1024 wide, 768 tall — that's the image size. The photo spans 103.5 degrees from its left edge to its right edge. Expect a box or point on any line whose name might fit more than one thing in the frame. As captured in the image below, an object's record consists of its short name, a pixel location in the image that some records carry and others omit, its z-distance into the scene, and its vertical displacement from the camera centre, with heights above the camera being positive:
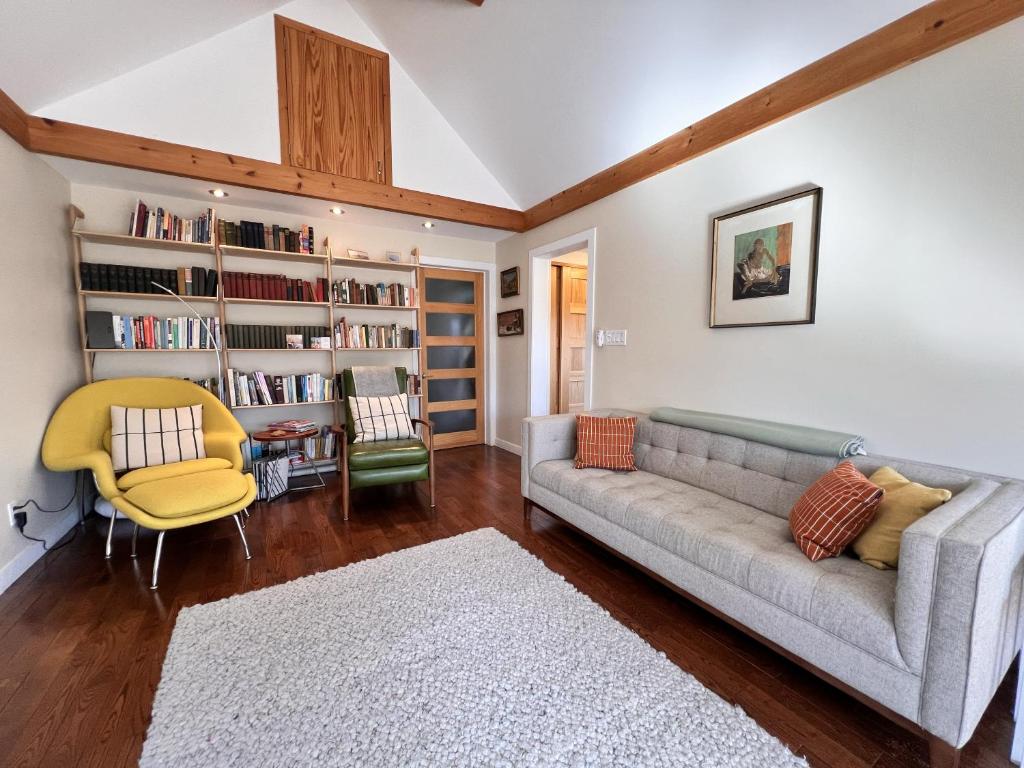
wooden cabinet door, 3.13 +2.02
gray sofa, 1.05 -0.76
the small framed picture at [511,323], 4.34 +0.32
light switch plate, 3.16 +0.10
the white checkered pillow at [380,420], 3.17 -0.54
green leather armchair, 2.82 -0.79
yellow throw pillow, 1.34 -0.57
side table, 3.01 -0.82
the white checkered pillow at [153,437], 2.46 -0.53
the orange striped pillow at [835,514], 1.43 -0.60
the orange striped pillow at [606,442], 2.53 -0.57
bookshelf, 2.88 +0.44
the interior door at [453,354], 4.51 -0.02
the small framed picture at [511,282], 4.37 +0.77
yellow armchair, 2.06 -0.63
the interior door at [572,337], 5.00 +0.19
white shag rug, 1.18 -1.15
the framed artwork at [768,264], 2.03 +0.48
